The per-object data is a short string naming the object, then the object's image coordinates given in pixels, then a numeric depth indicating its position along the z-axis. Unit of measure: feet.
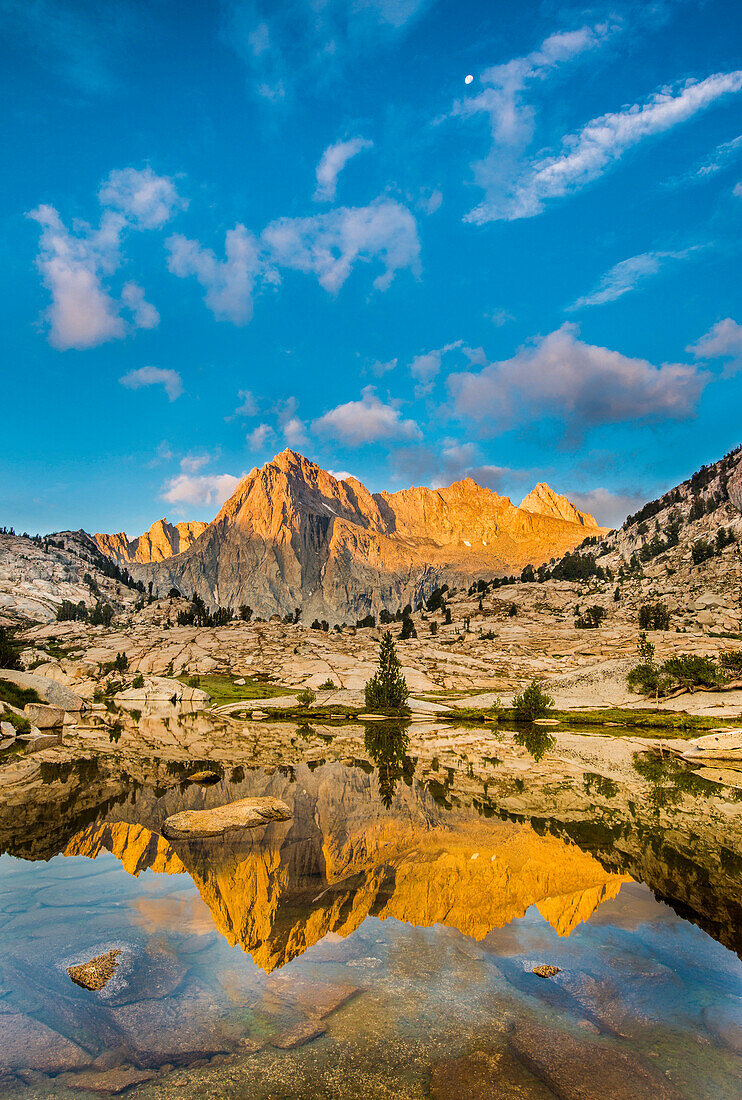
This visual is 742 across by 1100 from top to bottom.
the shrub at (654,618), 516.73
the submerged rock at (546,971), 39.50
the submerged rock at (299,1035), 30.25
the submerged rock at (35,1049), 28.43
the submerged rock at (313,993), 34.24
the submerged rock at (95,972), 37.17
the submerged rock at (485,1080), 26.21
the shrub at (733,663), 328.29
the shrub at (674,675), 307.91
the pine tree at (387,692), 324.80
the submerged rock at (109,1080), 26.43
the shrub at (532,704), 304.09
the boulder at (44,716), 204.33
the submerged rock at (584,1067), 26.84
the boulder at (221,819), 75.41
